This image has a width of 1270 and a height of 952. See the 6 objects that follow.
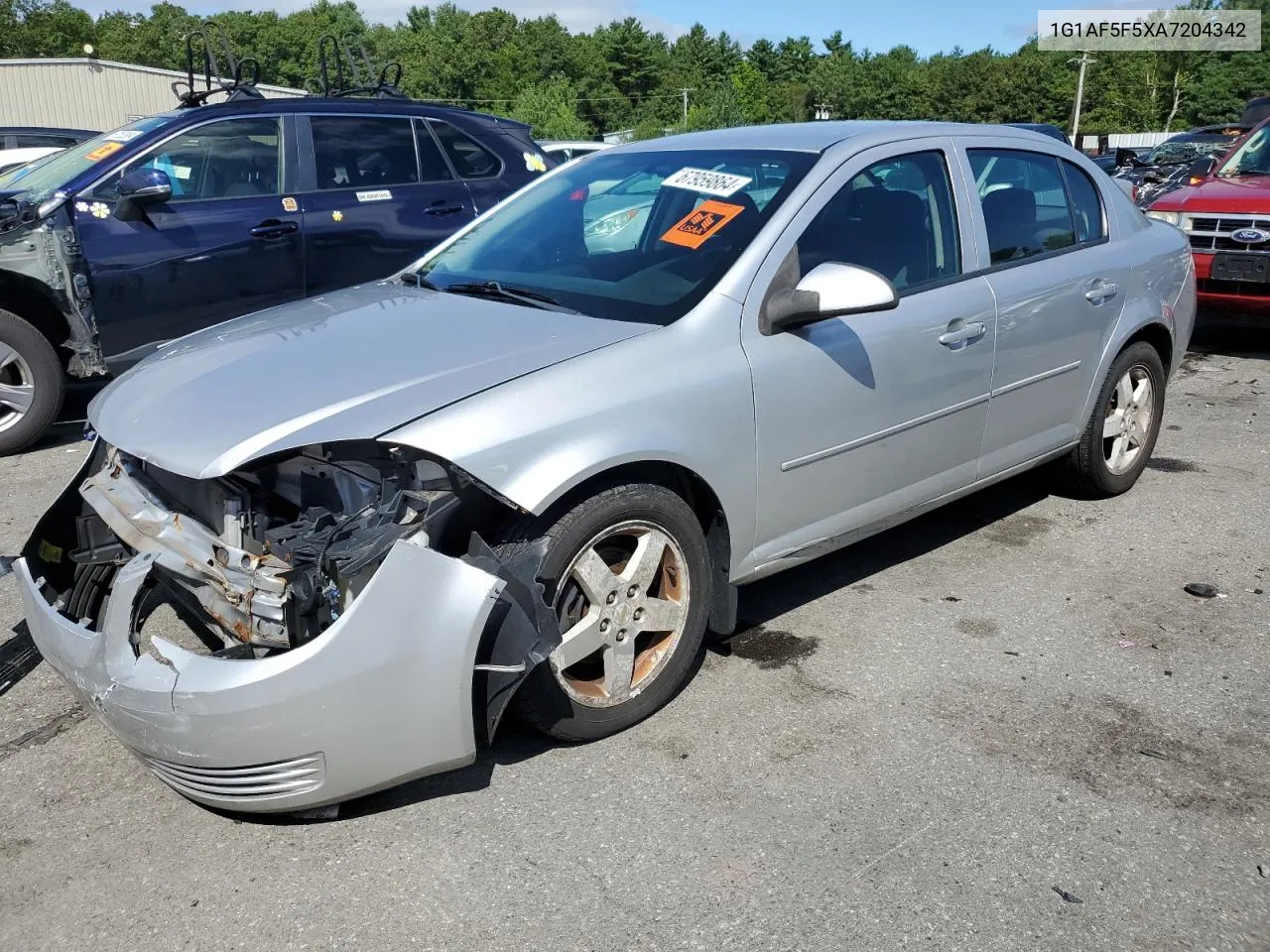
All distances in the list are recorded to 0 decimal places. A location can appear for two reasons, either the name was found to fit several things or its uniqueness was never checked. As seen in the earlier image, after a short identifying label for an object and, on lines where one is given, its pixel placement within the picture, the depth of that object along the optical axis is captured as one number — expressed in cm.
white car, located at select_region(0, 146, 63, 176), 1147
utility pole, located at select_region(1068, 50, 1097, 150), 6726
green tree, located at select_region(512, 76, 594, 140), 6264
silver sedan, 261
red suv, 816
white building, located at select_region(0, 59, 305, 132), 3838
